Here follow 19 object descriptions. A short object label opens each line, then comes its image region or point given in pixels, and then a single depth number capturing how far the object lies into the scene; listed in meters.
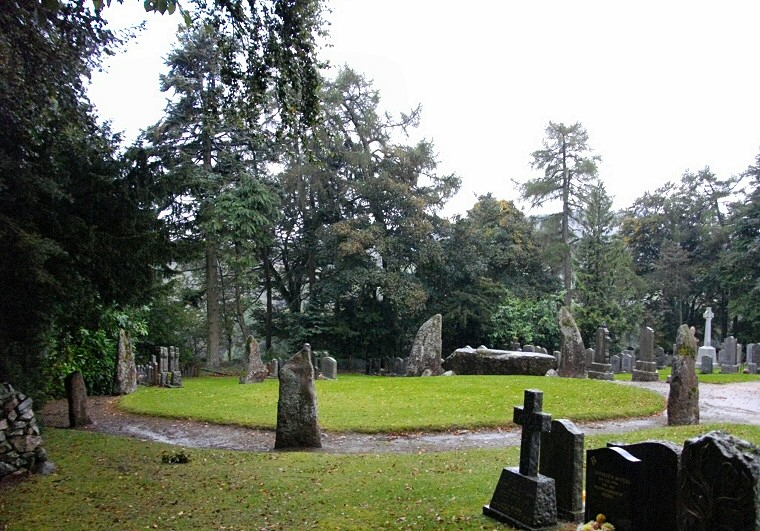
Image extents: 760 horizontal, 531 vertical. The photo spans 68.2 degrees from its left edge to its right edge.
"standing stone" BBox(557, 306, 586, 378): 22.00
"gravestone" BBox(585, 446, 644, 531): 5.29
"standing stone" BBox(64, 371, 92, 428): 13.69
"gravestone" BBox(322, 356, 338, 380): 24.86
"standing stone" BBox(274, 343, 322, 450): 11.28
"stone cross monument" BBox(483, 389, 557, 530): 6.09
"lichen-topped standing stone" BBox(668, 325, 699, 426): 12.52
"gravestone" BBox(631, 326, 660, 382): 22.89
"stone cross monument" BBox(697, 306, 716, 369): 27.81
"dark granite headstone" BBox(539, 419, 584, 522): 6.46
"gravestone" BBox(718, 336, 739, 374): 29.01
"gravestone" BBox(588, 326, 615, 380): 23.01
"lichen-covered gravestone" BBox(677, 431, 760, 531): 3.92
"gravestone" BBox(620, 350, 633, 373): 30.83
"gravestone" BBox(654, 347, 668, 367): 33.59
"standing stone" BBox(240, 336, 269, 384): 23.81
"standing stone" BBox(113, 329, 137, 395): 20.69
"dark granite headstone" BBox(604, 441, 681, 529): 5.09
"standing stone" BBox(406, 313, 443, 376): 24.70
